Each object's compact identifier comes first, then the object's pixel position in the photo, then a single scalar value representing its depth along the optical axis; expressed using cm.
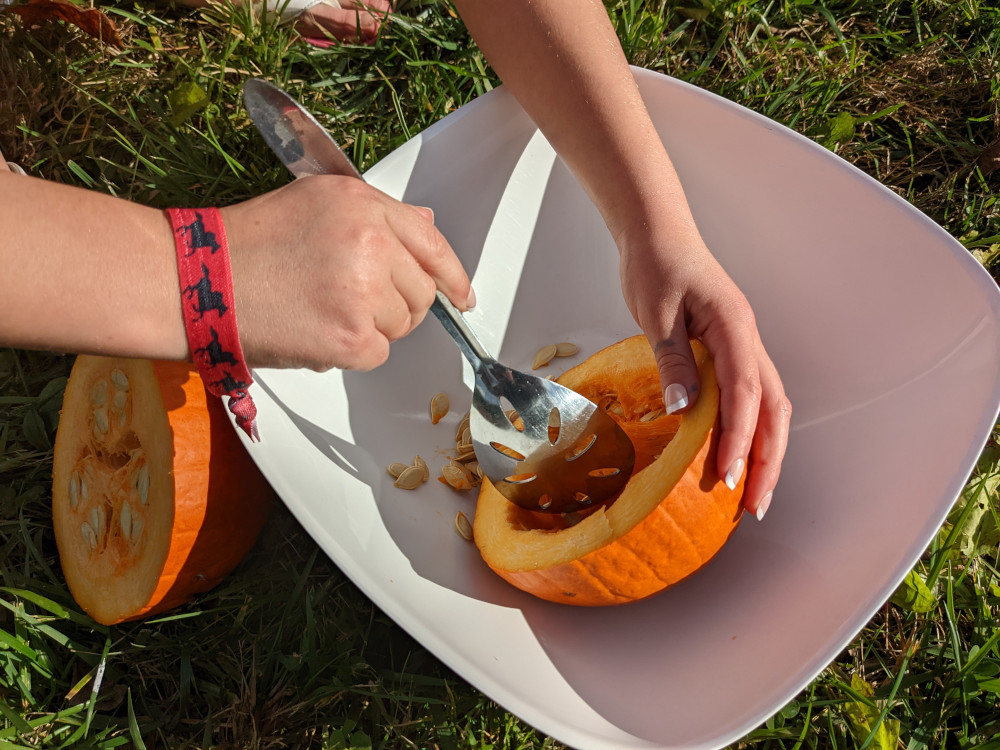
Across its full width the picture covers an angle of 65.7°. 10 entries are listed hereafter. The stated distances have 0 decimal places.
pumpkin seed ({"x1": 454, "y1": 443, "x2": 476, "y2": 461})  83
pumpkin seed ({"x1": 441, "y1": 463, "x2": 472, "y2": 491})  81
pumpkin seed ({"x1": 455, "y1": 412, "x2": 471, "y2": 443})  86
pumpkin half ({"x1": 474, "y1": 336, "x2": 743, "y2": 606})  60
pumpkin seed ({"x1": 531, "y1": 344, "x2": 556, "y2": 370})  92
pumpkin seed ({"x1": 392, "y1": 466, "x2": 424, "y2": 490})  80
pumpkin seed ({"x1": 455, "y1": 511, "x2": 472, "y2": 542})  77
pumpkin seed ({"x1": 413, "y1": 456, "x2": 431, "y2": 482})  81
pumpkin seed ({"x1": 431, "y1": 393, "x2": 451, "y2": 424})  87
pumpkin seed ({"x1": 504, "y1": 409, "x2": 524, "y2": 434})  74
